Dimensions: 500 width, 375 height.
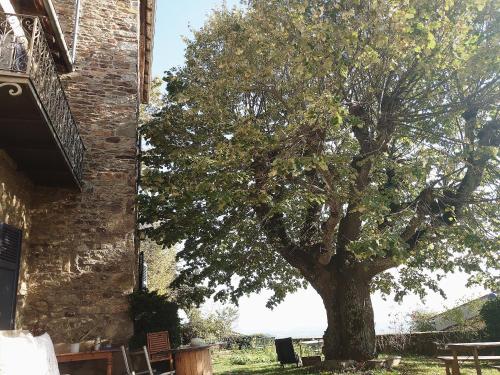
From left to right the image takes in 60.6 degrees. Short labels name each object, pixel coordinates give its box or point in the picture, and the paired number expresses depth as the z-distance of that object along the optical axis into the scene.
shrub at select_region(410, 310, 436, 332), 16.20
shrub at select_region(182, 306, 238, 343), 21.66
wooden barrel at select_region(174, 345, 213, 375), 7.35
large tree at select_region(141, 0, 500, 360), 7.34
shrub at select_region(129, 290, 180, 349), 7.74
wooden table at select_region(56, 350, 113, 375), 6.33
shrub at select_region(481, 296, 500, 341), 12.34
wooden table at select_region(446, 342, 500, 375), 6.32
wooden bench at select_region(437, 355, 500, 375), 7.05
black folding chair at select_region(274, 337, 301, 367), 11.24
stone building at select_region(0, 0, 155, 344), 5.86
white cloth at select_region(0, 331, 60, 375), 3.41
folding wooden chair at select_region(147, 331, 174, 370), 7.34
